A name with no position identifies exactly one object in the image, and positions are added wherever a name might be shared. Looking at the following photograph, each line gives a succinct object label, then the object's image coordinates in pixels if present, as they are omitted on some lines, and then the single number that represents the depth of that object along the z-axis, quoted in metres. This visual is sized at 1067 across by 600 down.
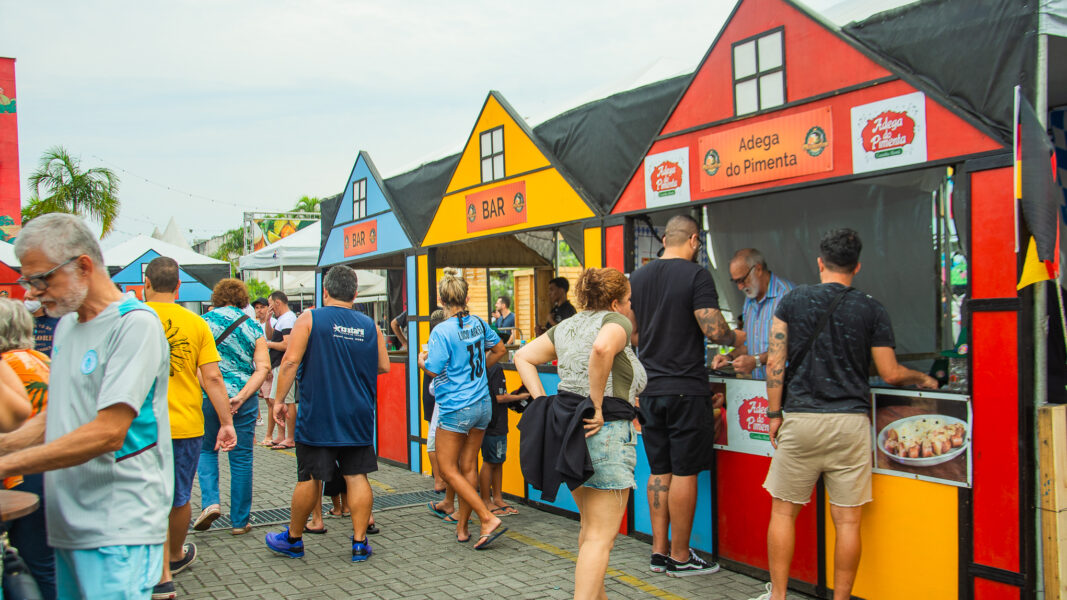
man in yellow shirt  4.58
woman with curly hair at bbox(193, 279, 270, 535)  5.64
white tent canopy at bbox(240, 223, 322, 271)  11.58
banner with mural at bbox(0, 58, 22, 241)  14.43
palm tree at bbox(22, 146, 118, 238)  24.31
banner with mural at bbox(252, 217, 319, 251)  27.44
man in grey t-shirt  2.22
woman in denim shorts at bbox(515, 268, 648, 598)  3.51
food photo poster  3.62
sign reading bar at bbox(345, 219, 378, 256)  8.88
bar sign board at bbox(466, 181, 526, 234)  6.49
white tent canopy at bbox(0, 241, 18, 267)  9.04
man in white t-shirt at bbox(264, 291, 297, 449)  9.33
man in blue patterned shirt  5.23
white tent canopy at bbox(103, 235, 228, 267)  17.16
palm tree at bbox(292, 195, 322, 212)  43.50
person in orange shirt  2.87
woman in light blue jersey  5.37
